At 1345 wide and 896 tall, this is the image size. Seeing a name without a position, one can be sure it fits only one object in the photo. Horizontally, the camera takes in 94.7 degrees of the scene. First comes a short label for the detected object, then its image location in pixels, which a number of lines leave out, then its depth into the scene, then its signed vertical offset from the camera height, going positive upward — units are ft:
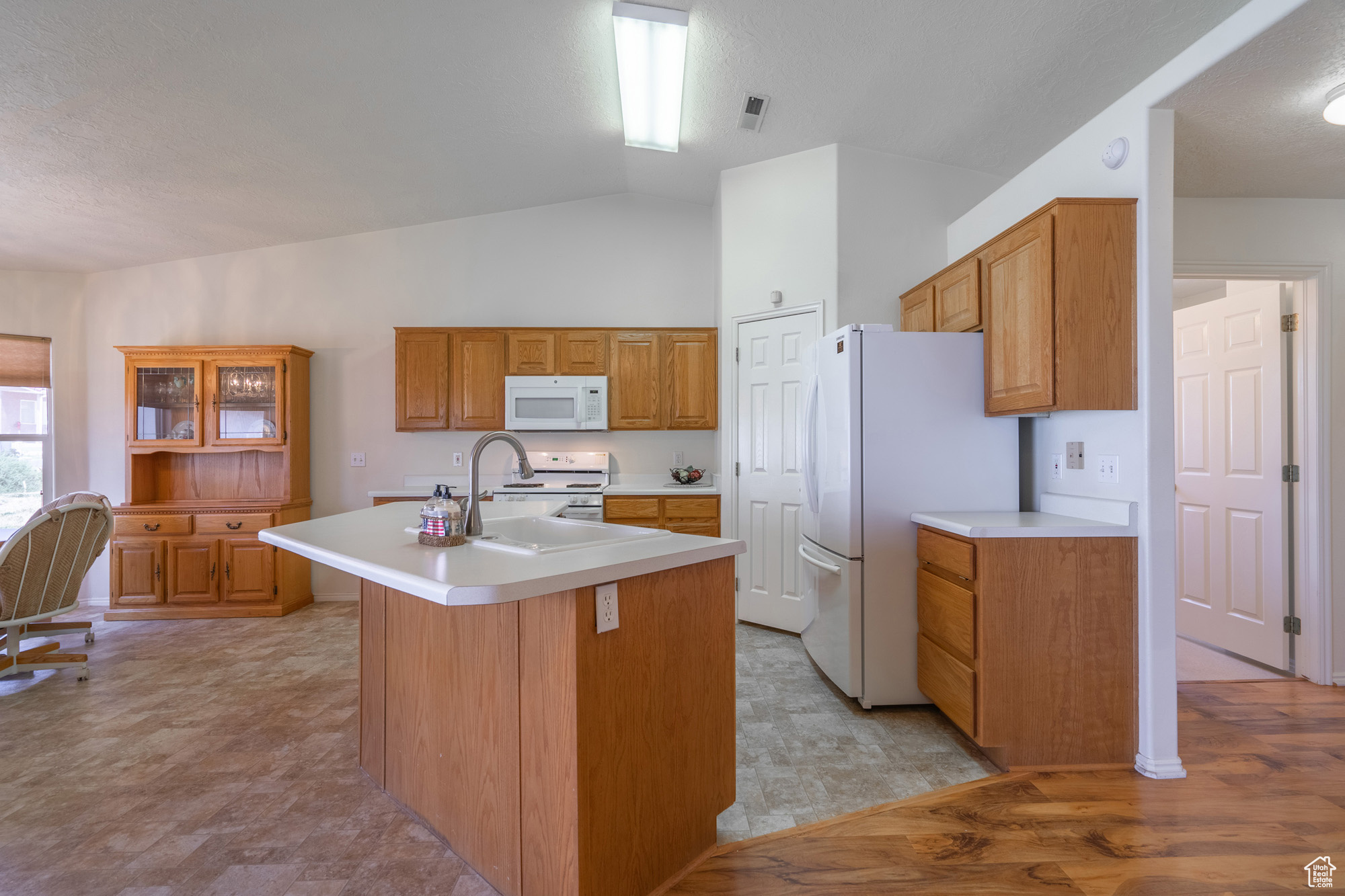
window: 14.84 +0.56
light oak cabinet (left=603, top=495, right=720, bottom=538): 14.16 -1.47
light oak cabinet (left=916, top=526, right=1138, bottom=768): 7.23 -2.43
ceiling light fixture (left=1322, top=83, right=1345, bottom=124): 6.71 +3.66
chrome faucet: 6.17 -0.28
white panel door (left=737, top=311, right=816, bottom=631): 12.94 -0.43
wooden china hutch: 14.20 -0.80
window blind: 14.99 +2.20
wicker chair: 10.19 -1.99
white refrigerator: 8.92 -0.32
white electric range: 15.19 -0.66
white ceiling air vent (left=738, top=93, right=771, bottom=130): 10.81 +6.06
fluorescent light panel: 8.68 +6.06
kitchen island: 4.55 -2.13
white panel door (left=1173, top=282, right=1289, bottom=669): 10.42 -0.56
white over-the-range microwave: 15.02 +1.17
